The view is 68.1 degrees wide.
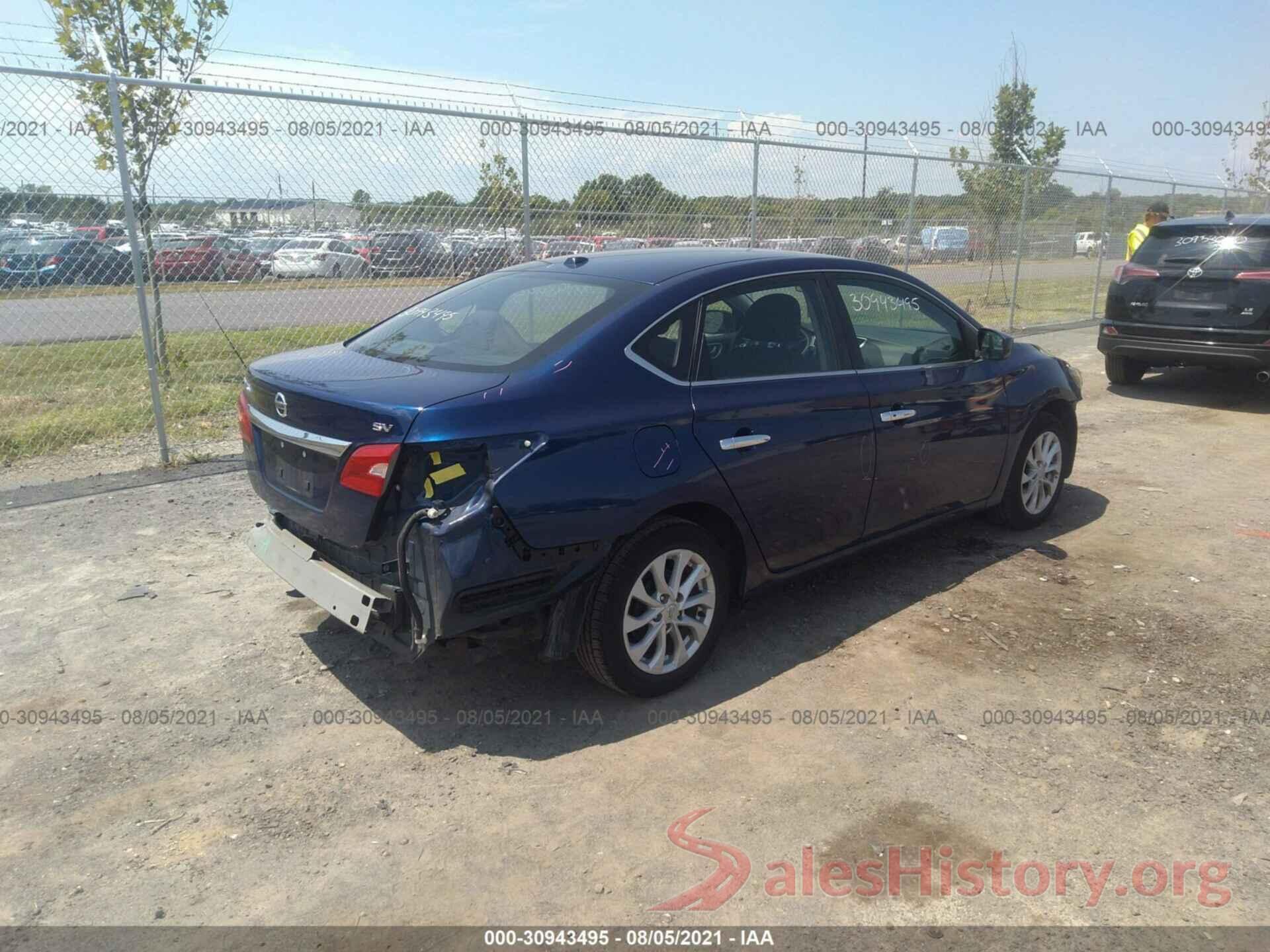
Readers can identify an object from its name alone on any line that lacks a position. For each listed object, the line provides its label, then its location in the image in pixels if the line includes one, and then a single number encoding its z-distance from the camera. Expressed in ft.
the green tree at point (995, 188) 42.50
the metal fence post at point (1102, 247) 51.60
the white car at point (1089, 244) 52.20
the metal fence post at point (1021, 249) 44.60
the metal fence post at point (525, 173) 24.07
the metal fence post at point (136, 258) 19.19
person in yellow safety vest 36.81
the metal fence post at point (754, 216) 31.04
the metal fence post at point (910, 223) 37.40
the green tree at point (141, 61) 24.18
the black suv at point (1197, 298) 28.76
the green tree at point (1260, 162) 91.56
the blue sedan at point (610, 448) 10.23
